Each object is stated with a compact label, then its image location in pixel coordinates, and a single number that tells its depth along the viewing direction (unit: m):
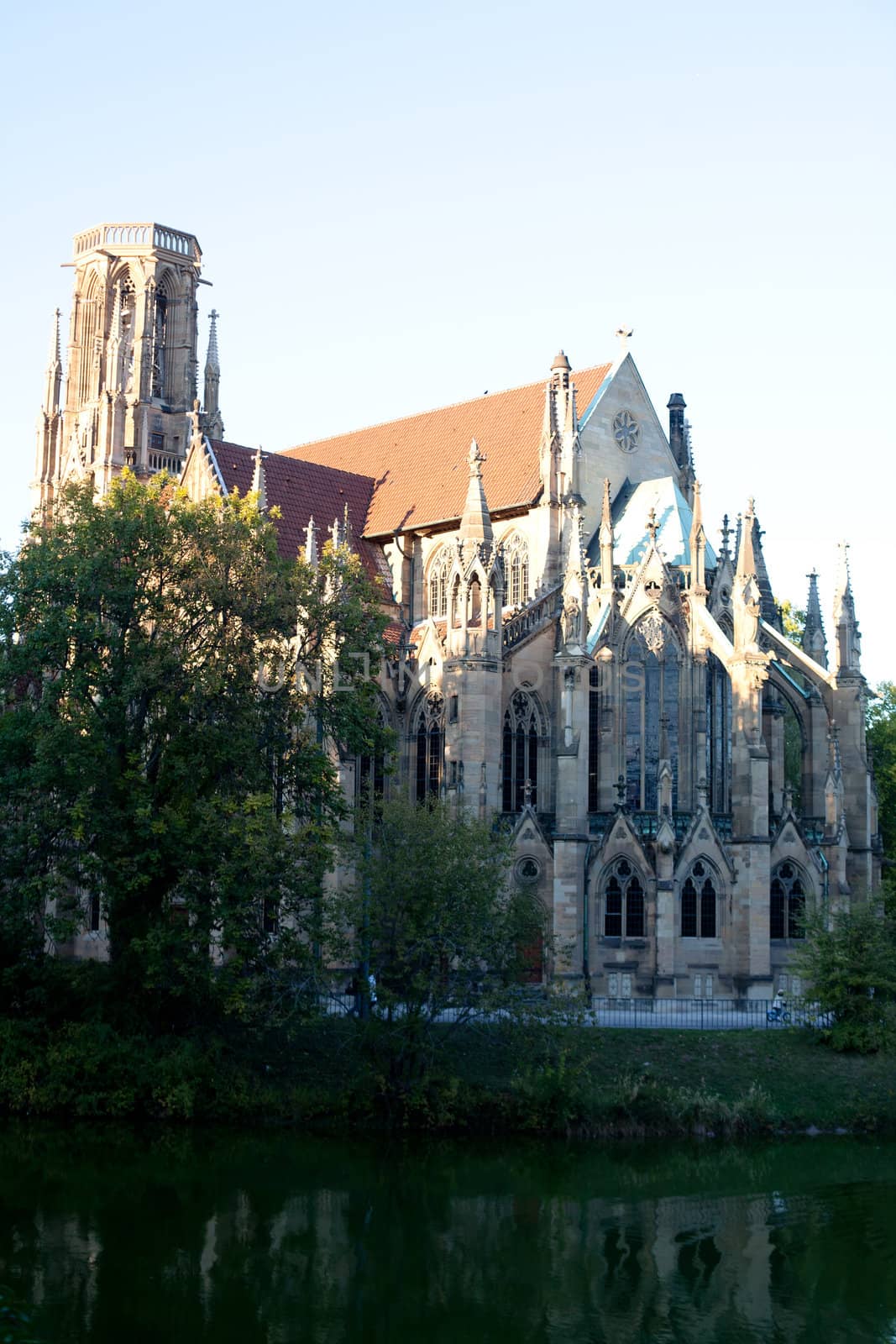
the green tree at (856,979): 43.25
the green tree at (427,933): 39.75
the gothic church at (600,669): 51.50
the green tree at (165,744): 39.59
